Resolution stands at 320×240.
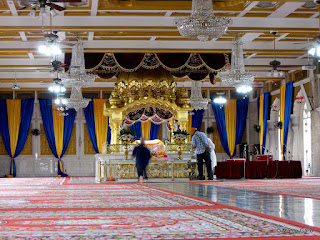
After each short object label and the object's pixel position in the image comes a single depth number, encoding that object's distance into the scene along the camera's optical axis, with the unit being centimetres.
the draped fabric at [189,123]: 2182
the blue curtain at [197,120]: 2214
